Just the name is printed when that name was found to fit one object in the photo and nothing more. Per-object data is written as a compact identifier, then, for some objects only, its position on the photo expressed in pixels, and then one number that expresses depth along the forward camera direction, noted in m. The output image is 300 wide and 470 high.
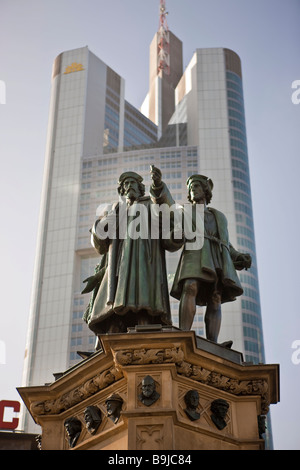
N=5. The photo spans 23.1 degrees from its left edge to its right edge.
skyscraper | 109.75
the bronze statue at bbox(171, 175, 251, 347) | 11.30
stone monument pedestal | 9.34
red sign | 76.25
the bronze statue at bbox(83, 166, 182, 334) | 10.95
